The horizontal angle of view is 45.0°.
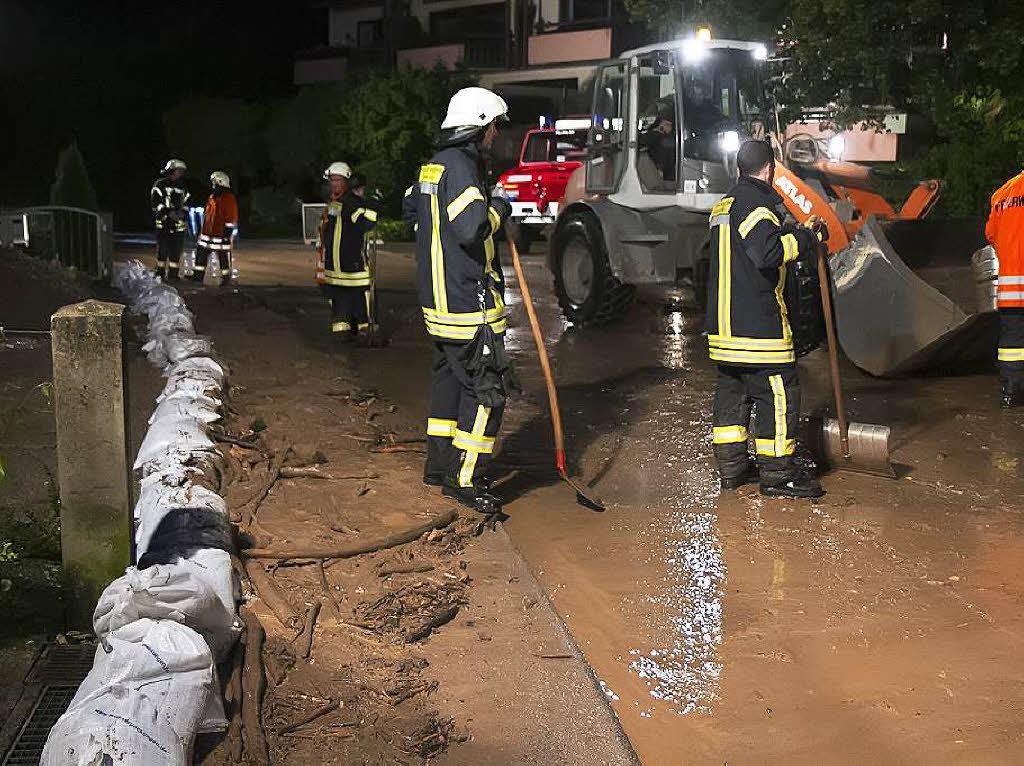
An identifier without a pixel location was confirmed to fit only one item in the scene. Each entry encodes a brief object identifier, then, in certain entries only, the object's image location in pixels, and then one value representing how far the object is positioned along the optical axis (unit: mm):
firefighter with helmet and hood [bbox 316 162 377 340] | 11414
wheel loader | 9461
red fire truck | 22891
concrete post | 4465
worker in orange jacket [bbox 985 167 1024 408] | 8805
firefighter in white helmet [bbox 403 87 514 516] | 6102
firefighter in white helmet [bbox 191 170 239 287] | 16531
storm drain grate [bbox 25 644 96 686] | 4113
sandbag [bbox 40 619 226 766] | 3113
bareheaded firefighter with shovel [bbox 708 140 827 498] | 6504
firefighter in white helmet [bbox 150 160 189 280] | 17203
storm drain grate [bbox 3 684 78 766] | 3598
